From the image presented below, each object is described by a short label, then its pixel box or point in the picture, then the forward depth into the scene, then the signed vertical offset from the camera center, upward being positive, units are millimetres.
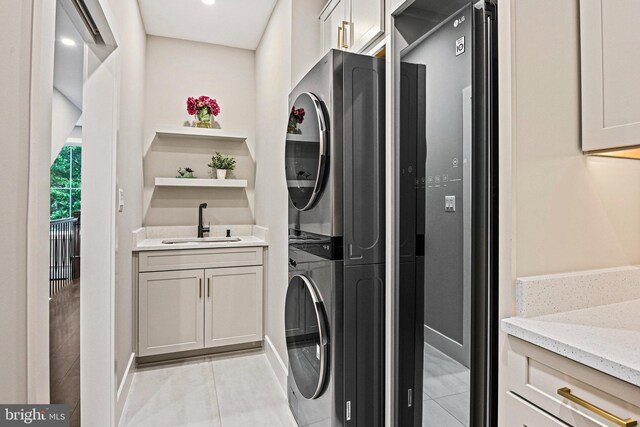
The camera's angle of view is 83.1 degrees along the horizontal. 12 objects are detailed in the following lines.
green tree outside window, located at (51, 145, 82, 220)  6520 +661
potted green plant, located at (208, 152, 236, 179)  3361 +515
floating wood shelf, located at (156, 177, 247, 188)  3154 +327
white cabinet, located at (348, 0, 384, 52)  1586 +933
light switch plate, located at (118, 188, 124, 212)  1963 +105
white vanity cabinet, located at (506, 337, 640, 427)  717 -379
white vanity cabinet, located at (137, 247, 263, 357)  2756 -638
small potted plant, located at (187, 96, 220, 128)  3270 +1003
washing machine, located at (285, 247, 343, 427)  1493 -537
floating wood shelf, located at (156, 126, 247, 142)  3143 +761
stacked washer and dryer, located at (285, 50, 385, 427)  1491 -79
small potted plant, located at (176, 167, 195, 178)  3329 +424
